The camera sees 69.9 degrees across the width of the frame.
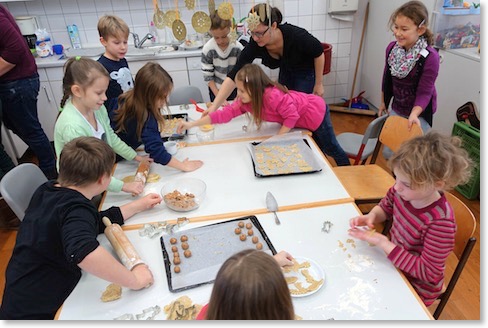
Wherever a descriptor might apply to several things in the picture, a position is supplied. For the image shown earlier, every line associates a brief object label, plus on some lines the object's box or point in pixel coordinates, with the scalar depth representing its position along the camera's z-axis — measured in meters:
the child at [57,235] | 1.07
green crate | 2.41
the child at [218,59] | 2.73
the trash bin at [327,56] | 3.75
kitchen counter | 3.36
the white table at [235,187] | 1.42
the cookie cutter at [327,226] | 1.27
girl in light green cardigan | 1.56
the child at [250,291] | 0.62
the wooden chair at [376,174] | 1.83
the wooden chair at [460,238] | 1.19
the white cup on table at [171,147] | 1.86
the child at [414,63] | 1.95
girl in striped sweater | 1.07
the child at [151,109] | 1.69
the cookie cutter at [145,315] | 0.98
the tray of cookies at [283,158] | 1.64
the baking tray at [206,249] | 1.09
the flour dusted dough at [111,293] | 1.04
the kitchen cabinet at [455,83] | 2.55
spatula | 1.39
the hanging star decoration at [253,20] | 2.00
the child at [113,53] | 2.19
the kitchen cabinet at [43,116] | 3.15
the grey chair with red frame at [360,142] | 2.16
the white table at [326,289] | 0.97
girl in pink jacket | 1.93
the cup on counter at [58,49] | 3.57
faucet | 3.66
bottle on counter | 3.77
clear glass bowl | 1.42
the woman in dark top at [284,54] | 2.17
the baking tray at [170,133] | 2.09
